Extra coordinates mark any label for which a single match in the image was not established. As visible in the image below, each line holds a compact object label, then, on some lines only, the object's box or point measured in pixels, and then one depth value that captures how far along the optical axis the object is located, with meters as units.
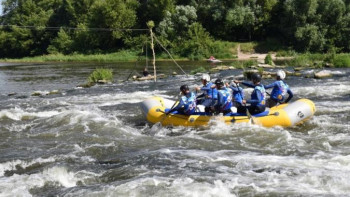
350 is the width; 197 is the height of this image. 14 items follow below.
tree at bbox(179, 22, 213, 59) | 42.20
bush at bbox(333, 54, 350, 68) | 23.84
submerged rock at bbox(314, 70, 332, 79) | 19.44
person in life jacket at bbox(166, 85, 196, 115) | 10.30
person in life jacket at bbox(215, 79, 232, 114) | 10.30
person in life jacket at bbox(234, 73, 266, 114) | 10.07
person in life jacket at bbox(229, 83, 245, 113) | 10.61
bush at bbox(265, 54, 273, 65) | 27.86
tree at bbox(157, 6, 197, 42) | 45.28
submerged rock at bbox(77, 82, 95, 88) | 20.65
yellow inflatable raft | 10.01
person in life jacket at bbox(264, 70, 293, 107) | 10.91
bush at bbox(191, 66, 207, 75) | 25.14
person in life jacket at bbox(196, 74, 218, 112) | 10.66
